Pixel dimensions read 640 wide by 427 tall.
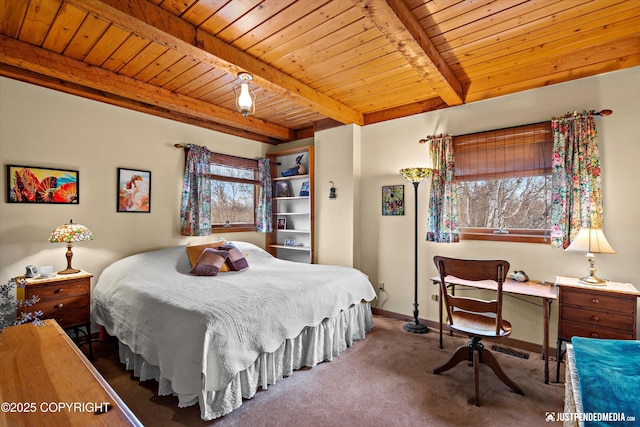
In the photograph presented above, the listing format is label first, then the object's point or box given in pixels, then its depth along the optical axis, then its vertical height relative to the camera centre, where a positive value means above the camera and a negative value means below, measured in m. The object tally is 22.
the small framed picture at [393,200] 3.88 +0.15
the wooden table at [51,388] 0.78 -0.53
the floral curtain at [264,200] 4.81 +0.18
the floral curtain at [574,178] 2.65 +0.30
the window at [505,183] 2.99 +0.31
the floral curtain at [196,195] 3.91 +0.21
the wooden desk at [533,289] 2.41 -0.68
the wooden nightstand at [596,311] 2.20 -0.76
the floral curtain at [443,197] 3.37 +0.17
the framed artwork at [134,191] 3.41 +0.24
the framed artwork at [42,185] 2.75 +0.24
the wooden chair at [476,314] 2.18 -0.83
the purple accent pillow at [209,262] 3.17 -0.56
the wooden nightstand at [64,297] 2.53 -0.76
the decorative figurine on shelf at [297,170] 4.72 +0.65
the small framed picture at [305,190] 4.68 +0.34
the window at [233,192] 4.40 +0.29
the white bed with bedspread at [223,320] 1.91 -0.84
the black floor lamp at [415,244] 3.36 -0.38
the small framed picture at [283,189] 5.03 +0.37
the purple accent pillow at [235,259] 3.43 -0.56
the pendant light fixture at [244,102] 2.46 +0.89
